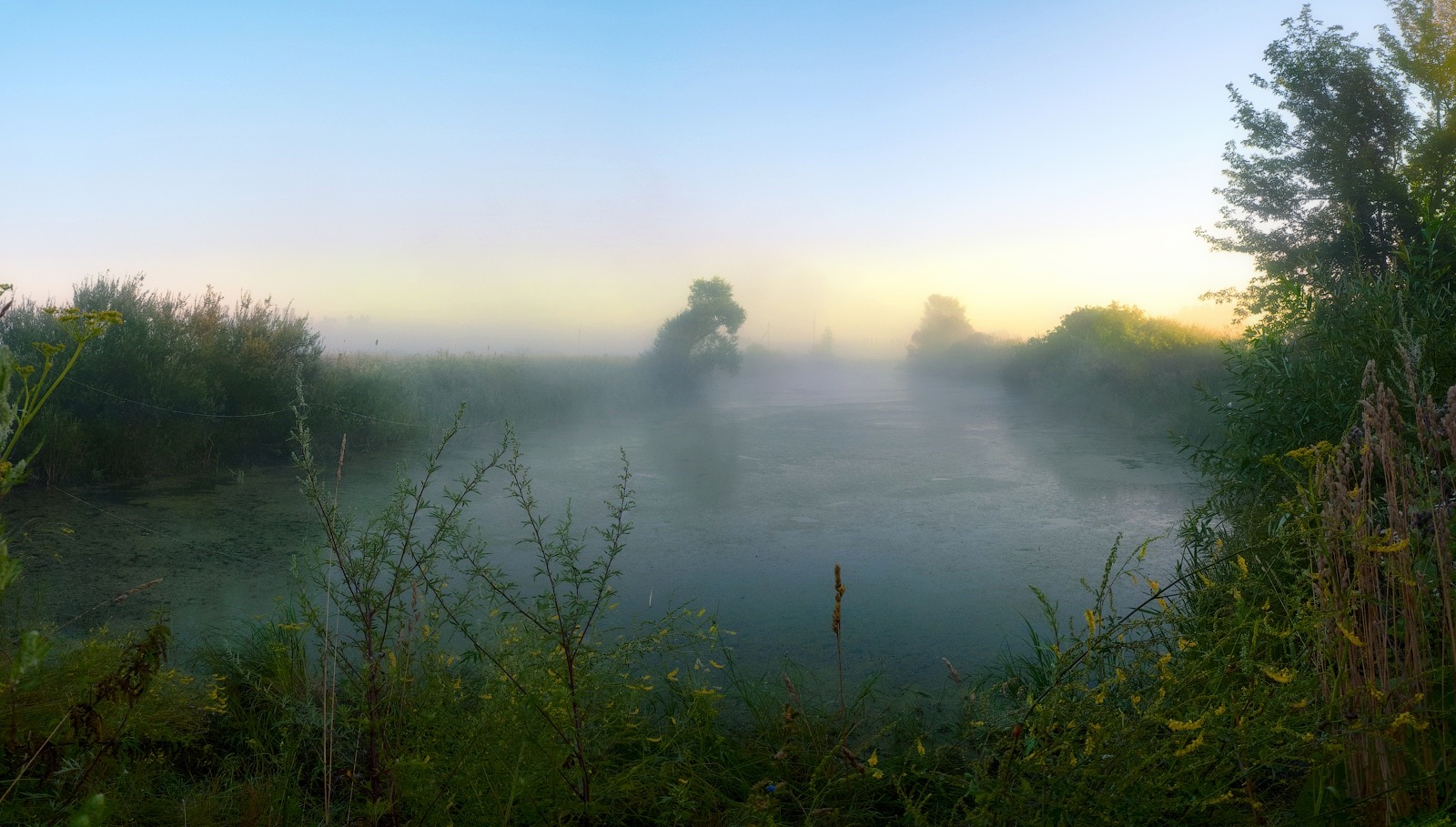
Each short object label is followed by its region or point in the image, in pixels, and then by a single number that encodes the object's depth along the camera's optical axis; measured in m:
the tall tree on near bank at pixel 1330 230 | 3.52
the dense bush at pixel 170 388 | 7.43
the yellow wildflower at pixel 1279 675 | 1.36
